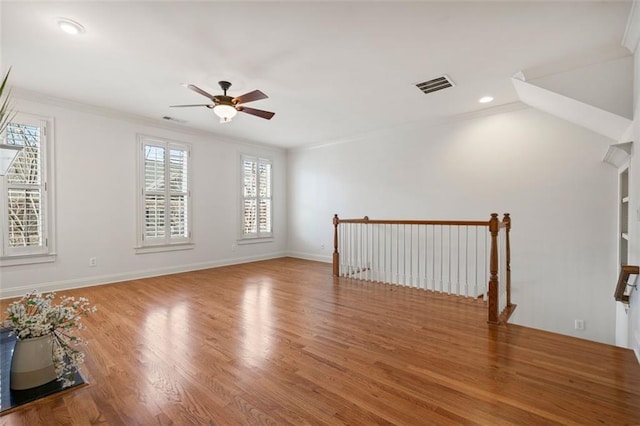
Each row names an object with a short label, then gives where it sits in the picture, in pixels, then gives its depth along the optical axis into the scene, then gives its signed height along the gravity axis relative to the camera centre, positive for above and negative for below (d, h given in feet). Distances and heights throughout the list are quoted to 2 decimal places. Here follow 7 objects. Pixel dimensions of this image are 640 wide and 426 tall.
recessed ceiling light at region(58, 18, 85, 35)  8.65 +5.62
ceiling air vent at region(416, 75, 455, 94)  12.28 +5.51
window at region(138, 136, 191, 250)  17.95 +1.06
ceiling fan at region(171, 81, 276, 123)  11.00 +4.29
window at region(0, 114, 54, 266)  13.57 +0.61
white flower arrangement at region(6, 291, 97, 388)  6.65 -2.64
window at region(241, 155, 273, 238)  23.57 +1.04
